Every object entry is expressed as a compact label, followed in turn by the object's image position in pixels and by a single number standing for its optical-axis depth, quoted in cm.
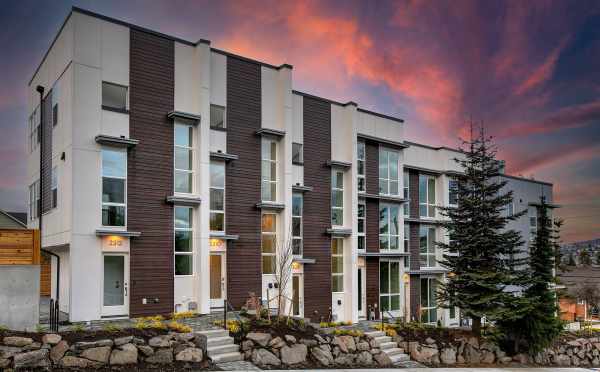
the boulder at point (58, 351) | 1070
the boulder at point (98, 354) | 1101
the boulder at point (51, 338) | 1084
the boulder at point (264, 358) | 1323
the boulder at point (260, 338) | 1376
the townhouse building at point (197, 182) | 1586
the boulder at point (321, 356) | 1427
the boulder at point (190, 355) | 1206
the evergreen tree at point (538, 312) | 1858
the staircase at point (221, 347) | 1296
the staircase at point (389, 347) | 1698
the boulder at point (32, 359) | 1026
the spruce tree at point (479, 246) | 1842
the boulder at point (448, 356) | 1742
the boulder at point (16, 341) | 1048
